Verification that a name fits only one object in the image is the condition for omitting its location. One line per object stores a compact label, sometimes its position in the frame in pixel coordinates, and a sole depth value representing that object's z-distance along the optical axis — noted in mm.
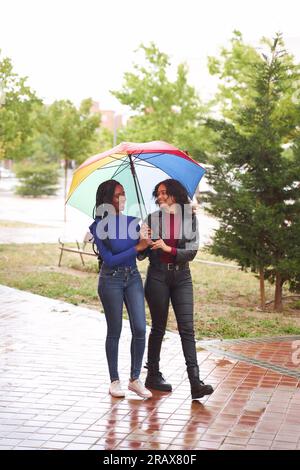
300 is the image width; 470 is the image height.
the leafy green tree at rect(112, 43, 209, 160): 30703
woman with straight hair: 6258
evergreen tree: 11148
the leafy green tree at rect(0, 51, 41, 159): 21266
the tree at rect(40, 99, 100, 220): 30781
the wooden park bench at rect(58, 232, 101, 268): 15378
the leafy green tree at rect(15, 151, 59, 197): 49312
